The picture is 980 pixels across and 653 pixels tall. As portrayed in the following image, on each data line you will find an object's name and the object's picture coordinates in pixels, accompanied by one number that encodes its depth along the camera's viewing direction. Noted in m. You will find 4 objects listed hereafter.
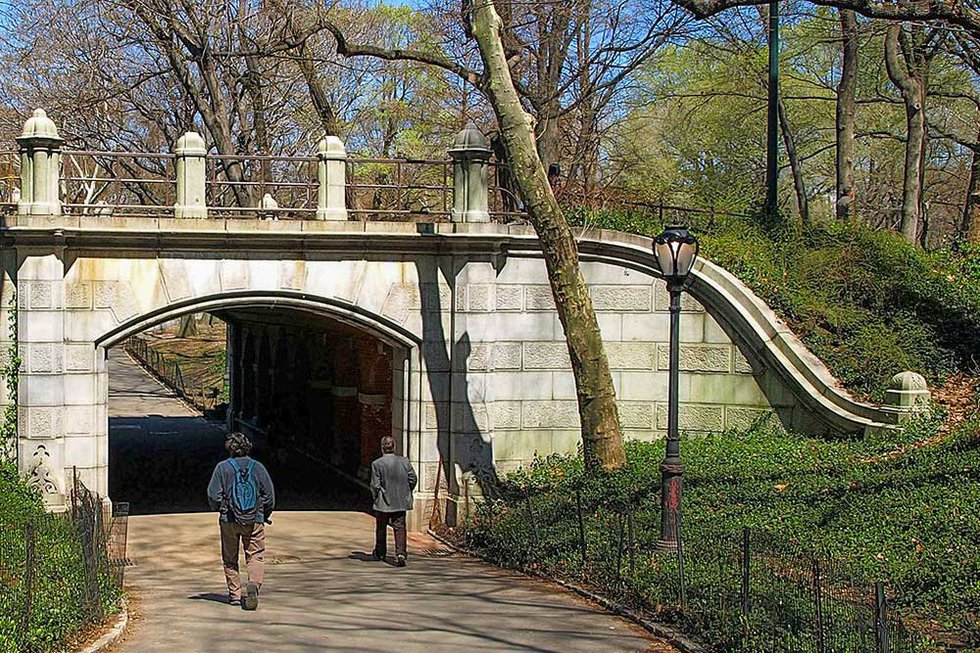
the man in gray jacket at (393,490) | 14.55
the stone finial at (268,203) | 20.52
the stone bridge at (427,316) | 16.03
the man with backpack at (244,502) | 11.41
